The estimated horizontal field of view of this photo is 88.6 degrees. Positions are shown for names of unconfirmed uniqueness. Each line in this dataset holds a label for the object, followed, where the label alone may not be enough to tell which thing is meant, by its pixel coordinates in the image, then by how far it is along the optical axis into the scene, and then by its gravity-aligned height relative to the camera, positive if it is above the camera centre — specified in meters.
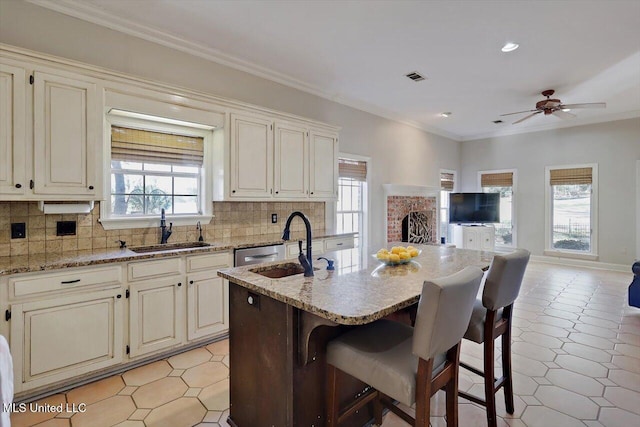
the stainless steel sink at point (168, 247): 3.03 -0.36
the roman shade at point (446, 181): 7.60 +0.70
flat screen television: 7.31 +0.09
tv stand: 7.10 -0.57
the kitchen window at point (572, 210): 6.41 +0.02
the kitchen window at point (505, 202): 7.42 +0.21
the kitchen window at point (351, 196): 5.16 +0.22
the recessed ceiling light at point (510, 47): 3.37 +1.72
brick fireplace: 5.88 -0.05
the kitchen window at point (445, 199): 7.57 +0.28
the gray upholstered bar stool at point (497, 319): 1.85 -0.67
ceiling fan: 4.74 +1.54
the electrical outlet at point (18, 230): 2.47 -0.16
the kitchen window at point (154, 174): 3.02 +0.35
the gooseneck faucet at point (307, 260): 1.88 -0.30
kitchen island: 1.44 -0.60
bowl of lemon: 2.14 -0.30
